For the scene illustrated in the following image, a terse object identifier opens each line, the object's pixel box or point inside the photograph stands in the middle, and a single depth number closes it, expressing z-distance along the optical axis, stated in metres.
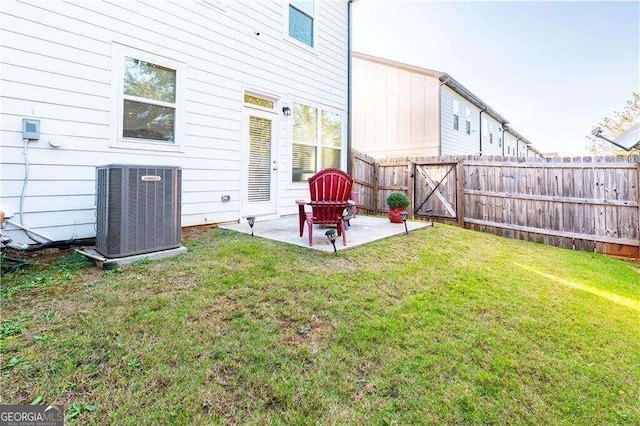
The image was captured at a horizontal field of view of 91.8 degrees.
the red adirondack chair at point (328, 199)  4.16
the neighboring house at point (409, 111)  12.02
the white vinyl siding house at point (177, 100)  3.47
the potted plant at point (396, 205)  5.88
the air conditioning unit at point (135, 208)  3.02
